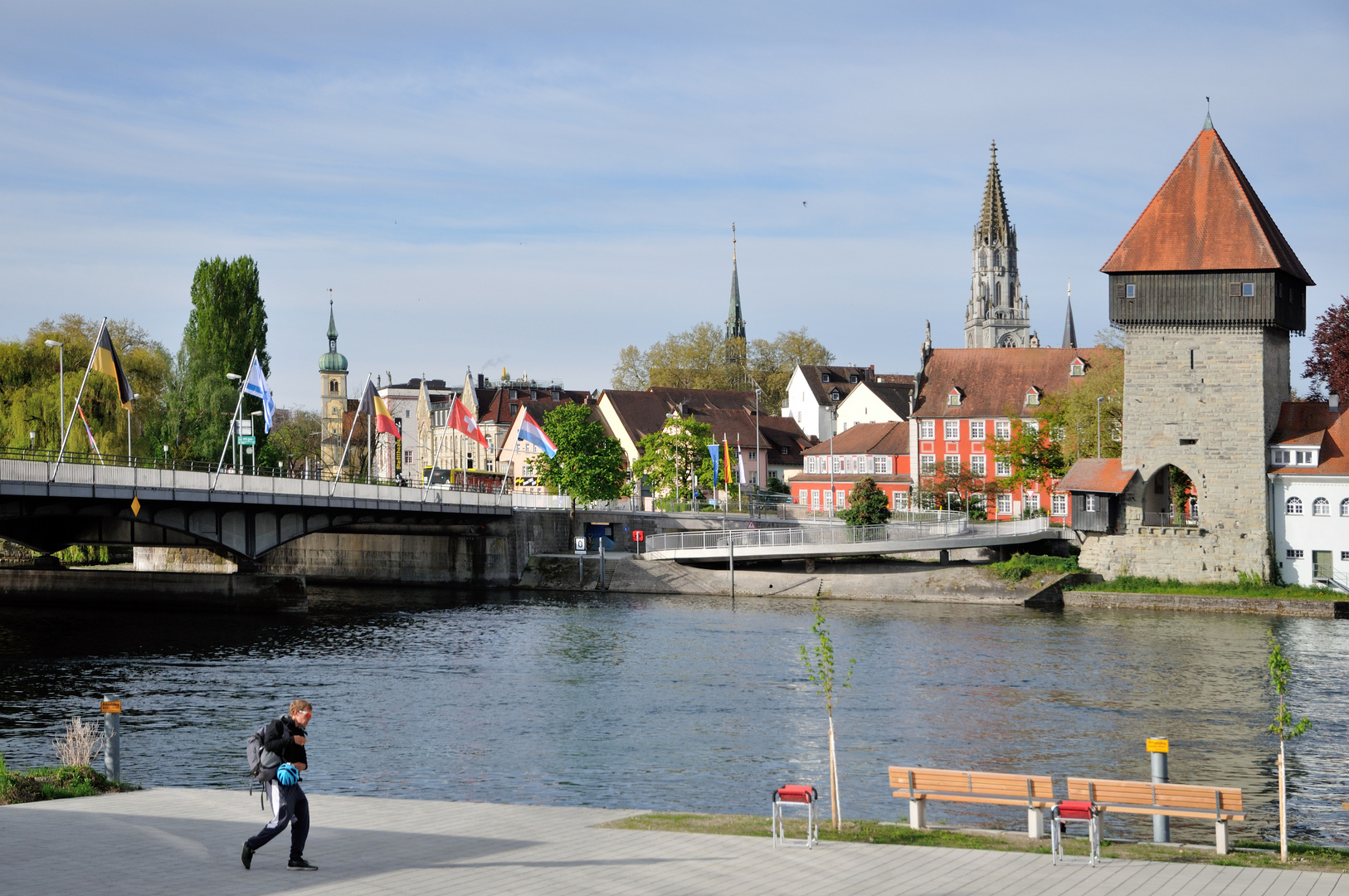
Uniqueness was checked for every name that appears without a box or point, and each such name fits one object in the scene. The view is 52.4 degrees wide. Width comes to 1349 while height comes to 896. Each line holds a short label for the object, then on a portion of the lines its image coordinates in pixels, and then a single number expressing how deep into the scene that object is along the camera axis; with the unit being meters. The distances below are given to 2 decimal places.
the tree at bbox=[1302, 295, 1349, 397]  76.00
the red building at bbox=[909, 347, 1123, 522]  97.44
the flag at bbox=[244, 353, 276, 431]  63.34
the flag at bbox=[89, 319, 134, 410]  54.66
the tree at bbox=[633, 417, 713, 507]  99.69
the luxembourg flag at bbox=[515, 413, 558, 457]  73.06
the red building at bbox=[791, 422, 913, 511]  101.19
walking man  15.41
